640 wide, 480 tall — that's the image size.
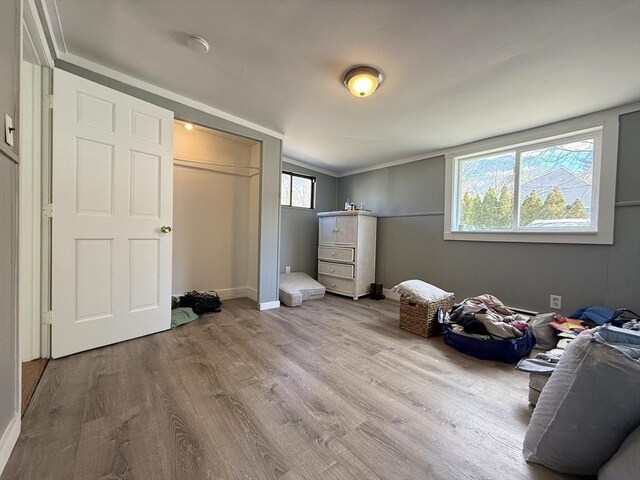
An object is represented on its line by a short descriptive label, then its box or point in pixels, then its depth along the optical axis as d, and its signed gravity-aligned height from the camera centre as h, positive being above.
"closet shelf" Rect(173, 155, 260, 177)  3.18 +0.87
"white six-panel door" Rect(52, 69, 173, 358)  1.77 +0.10
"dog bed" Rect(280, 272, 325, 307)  3.30 -0.76
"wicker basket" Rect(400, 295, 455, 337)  2.42 -0.76
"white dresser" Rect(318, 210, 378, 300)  3.79 -0.25
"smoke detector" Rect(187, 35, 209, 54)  1.65 +1.24
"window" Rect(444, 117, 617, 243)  2.46 +0.54
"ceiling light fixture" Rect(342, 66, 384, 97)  1.88 +1.18
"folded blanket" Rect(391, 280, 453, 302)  2.52 -0.55
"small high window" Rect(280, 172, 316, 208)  4.21 +0.75
